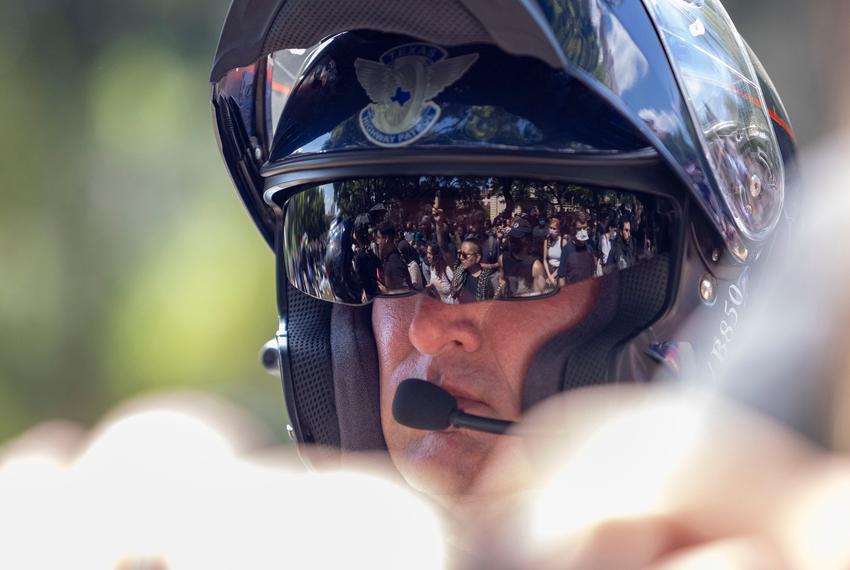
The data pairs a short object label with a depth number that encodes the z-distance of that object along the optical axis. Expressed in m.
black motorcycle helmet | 2.11
